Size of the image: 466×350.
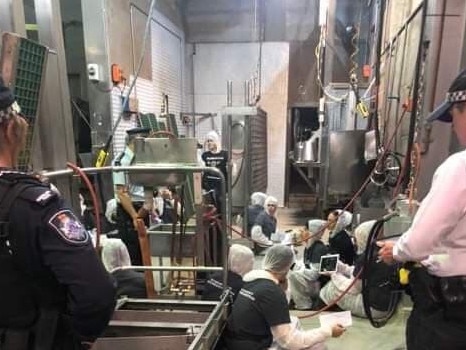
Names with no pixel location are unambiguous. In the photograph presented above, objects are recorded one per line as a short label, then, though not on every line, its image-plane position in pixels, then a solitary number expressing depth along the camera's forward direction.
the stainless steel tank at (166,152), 2.25
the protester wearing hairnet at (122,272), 2.46
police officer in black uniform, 0.96
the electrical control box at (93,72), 4.45
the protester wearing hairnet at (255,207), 5.43
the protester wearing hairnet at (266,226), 5.00
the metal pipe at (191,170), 1.98
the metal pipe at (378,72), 3.58
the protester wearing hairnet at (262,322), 2.02
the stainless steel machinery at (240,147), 5.29
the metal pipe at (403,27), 3.15
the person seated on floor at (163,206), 3.56
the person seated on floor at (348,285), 3.16
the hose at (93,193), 1.62
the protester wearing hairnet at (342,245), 3.75
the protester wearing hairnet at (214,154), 4.84
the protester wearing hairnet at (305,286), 3.52
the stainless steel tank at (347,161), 4.73
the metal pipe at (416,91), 2.83
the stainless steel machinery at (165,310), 1.72
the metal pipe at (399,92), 3.67
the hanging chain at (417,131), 2.81
